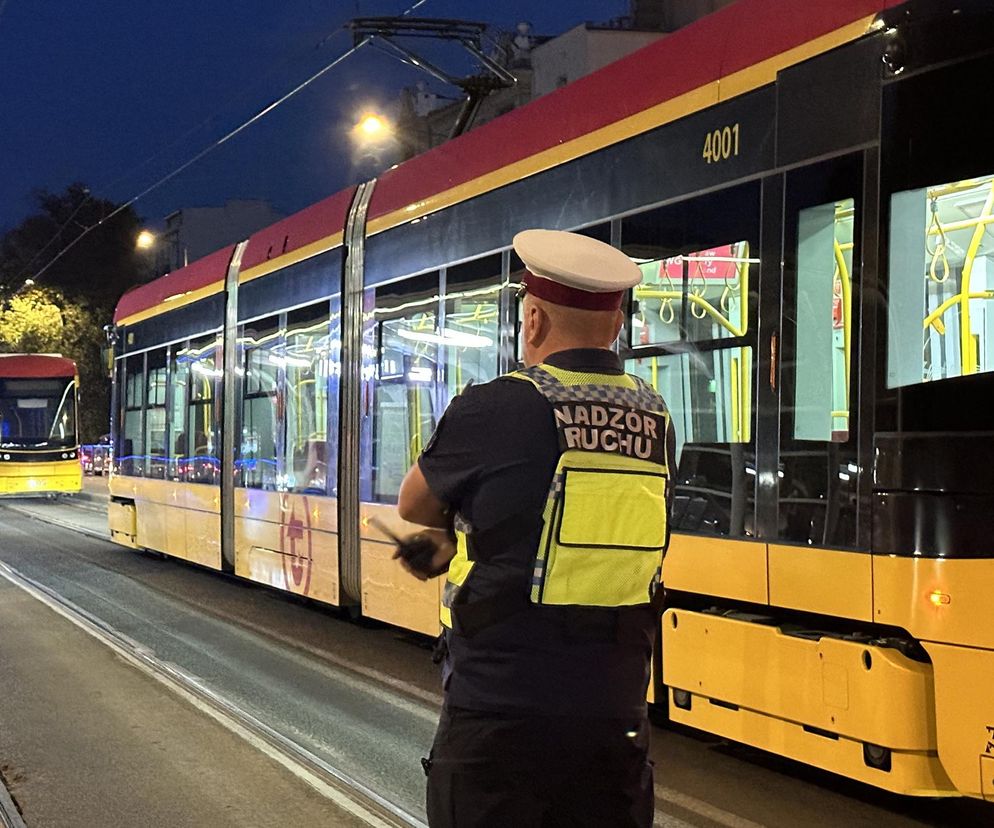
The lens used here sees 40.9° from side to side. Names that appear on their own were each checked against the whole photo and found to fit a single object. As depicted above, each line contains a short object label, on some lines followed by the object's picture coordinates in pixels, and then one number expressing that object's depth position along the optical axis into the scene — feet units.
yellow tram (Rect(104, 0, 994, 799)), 15.55
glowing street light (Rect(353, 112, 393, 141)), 64.39
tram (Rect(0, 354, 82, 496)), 101.55
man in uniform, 7.63
